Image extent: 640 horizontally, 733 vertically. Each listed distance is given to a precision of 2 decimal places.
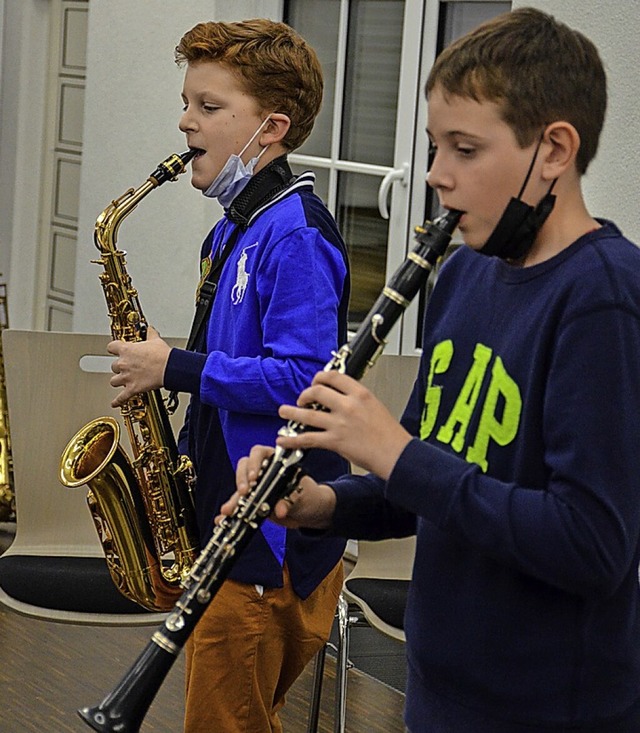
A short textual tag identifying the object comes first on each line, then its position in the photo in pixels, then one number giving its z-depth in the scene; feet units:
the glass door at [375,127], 14.17
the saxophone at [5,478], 15.88
